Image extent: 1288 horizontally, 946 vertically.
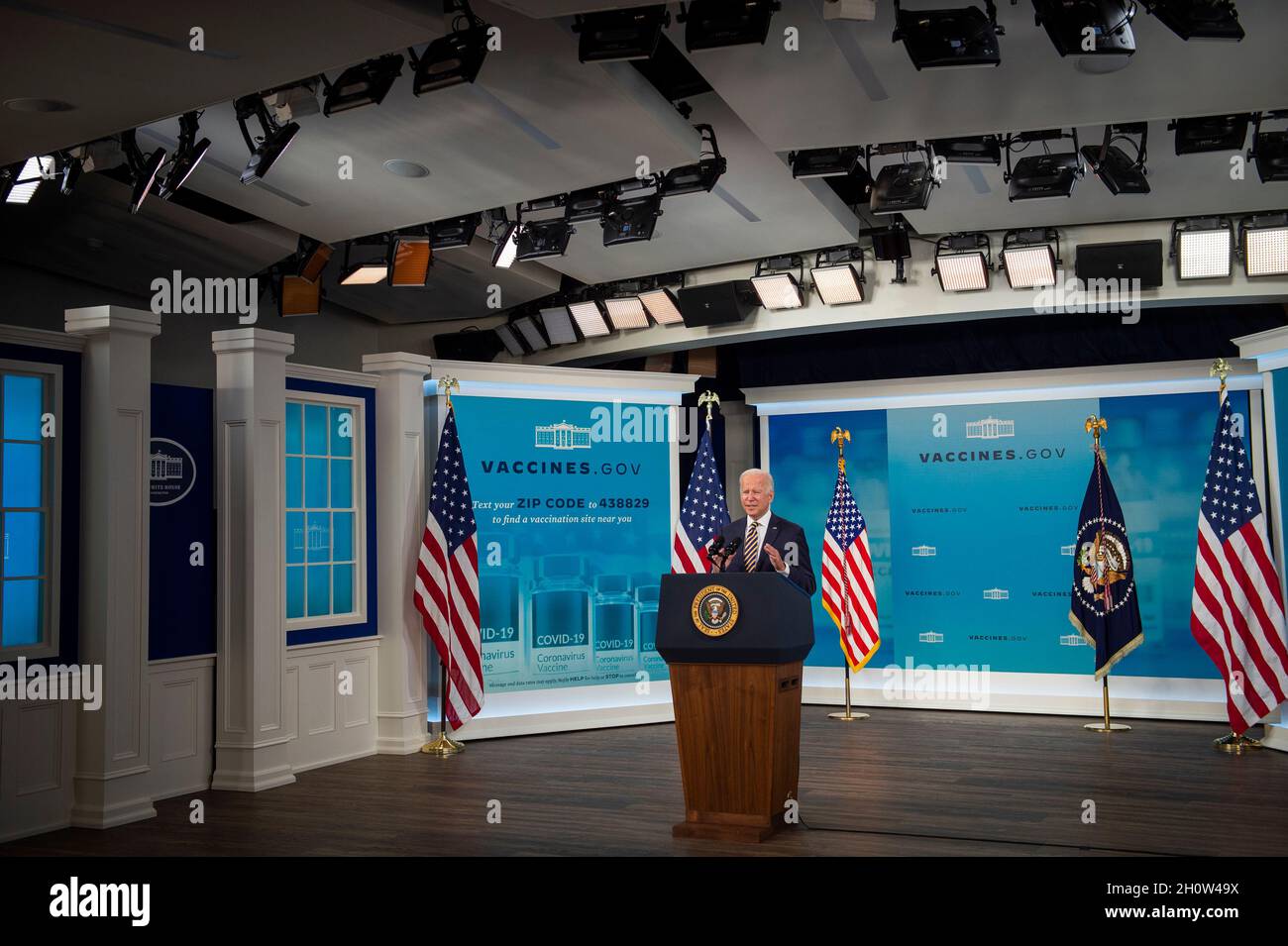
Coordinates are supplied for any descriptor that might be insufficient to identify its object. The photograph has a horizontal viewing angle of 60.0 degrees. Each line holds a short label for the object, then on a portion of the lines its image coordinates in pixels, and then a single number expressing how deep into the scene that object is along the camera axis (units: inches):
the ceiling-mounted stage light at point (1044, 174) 258.4
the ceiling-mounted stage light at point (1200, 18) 176.9
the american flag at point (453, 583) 298.5
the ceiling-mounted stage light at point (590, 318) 398.0
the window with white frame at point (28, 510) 215.3
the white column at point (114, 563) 223.6
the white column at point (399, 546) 299.3
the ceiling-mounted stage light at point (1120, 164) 258.1
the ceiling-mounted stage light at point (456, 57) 196.4
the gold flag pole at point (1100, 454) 320.5
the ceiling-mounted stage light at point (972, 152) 251.3
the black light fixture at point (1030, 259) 323.0
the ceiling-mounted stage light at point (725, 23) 187.8
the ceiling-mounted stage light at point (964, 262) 332.5
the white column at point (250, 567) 254.2
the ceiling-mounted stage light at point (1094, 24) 181.3
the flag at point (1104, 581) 317.7
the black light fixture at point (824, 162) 256.4
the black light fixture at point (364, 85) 211.0
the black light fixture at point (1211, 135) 238.1
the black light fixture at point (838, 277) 349.4
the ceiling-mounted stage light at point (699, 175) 261.9
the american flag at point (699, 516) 339.6
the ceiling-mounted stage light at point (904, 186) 267.4
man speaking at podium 209.8
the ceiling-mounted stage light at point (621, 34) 191.5
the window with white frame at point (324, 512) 280.5
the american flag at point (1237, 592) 286.4
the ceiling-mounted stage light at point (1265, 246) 302.4
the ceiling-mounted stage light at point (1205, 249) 308.5
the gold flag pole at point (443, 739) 297.0
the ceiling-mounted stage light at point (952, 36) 188.4
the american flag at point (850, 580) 354.3
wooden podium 191.3
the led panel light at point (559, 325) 406.3
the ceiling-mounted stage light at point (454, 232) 306.0
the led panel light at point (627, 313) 390.0
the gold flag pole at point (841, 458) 349.7
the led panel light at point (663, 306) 381.1
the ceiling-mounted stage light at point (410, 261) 316.8
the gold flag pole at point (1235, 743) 289.4
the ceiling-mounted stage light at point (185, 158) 232.7
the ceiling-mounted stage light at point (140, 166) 244.8
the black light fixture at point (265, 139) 225.8
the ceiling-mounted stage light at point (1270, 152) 244.5
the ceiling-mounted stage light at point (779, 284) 359.6
